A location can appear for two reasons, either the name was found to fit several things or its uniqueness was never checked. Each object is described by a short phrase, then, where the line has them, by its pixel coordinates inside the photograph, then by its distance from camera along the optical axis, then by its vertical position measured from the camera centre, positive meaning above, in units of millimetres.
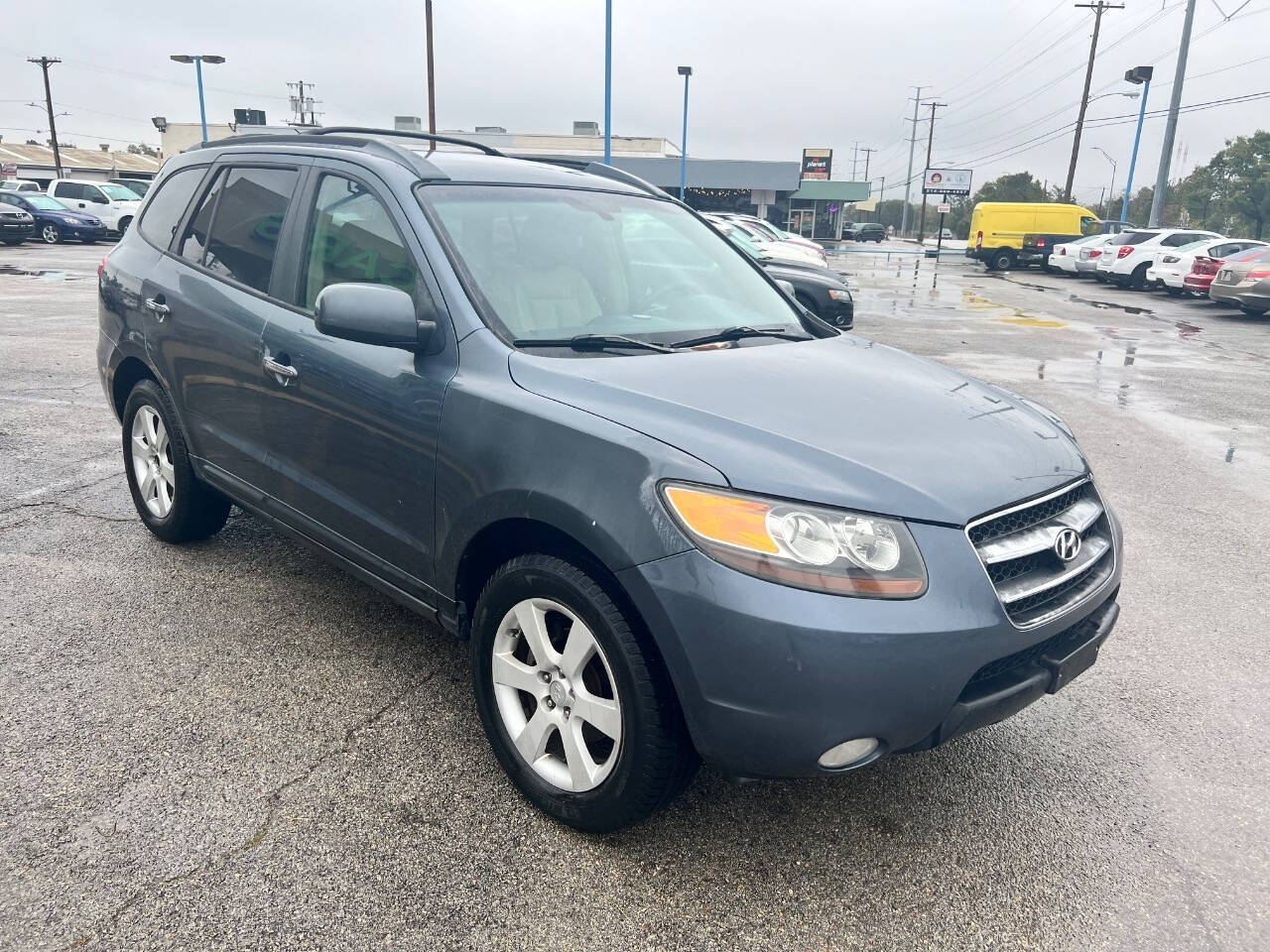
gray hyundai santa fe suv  2121 -659
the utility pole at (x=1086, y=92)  47956 +6918
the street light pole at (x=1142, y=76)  37562 +5942
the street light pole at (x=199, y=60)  36375 +5156
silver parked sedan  16484 -886
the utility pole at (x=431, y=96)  31188 +3638
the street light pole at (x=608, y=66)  28297 +4434
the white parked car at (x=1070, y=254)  28734 -825
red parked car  20169 -899
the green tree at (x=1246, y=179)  74875 +4201
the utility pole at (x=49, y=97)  55375 +5427
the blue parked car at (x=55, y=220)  26969 -751
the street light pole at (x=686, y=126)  40844 +3904
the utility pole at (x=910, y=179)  87662 +3879
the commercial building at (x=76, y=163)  71375 +2768
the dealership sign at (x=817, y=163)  73125 +4224
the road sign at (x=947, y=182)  68000 +2875
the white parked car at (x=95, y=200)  29125 -184
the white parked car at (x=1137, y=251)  24438 -550
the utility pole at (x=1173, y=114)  29328 +3557
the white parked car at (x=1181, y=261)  21641 -698
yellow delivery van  33656 -19
